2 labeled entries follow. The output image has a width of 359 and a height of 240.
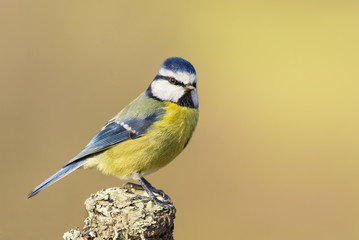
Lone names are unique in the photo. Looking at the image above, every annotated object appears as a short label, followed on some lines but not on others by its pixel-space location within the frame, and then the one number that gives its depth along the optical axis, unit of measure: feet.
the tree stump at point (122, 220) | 10.46
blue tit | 10.71
